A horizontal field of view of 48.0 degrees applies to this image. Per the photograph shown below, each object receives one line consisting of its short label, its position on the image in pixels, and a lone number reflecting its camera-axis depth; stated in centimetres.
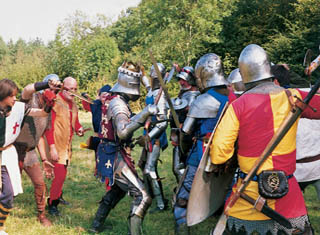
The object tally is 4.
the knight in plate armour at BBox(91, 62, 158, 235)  380
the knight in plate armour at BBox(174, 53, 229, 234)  364
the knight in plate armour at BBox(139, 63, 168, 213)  505
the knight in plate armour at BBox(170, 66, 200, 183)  481
